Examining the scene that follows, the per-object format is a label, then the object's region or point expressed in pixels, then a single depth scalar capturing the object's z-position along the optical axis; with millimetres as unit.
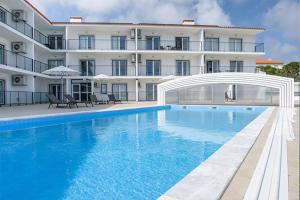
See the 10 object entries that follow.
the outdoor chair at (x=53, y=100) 14314
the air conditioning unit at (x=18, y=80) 17469
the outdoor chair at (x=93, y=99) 17362
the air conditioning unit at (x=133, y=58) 22812
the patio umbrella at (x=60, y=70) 15188
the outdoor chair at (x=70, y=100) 14129
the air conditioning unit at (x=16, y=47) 17594
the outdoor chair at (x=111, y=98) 20281
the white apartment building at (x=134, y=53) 22500
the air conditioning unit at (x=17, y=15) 17406
